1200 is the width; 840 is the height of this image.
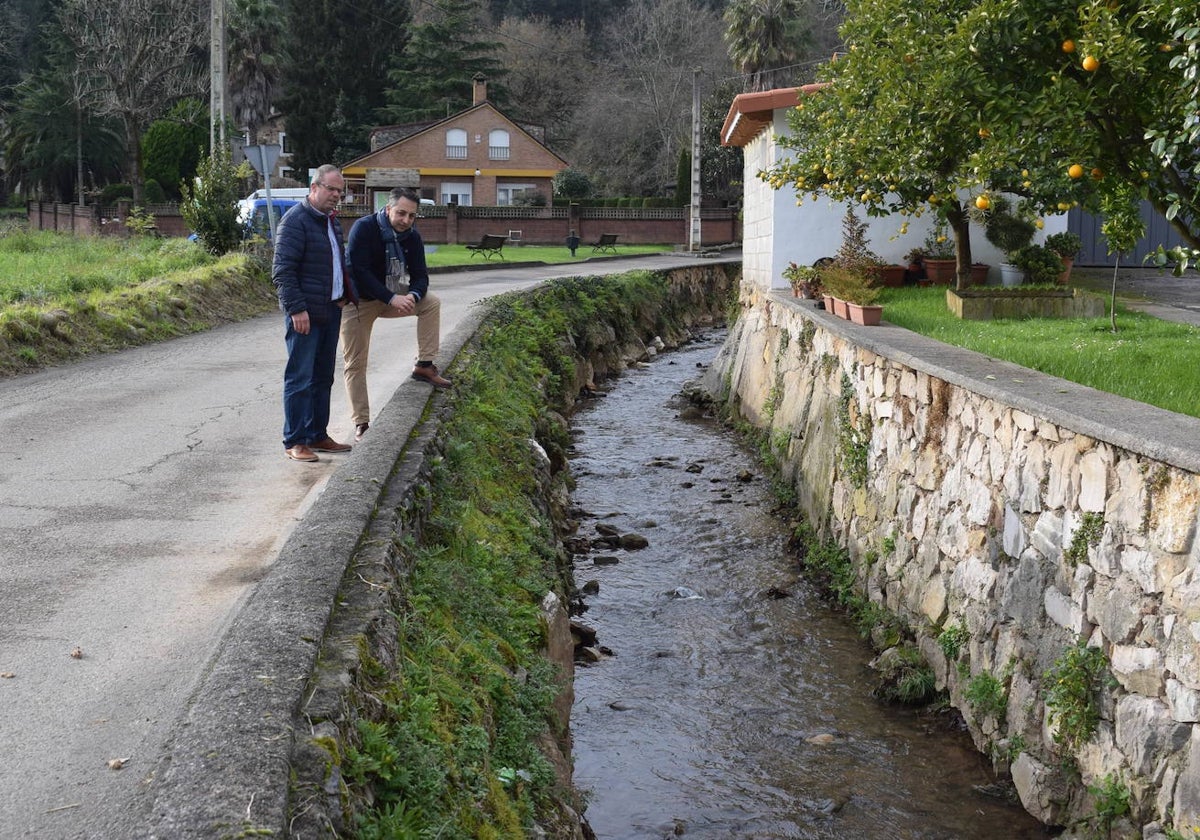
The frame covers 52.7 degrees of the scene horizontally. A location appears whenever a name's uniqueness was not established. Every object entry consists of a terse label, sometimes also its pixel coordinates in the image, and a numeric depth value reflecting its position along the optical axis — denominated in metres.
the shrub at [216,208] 20.58
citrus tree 6.61
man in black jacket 8.77
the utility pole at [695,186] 44.66
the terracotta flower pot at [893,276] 17.83
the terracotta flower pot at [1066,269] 16.89
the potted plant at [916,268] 18.22
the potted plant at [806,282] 16.00
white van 34.83
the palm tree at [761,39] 48.44
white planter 16.89
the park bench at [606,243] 45.81
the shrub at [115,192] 52.97
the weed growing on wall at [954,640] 7.41
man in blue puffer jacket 8.00
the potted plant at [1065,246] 17.14
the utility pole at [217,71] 23.98
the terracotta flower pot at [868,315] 12.02
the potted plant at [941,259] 17.80
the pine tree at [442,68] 62.69
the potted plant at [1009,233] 17.11
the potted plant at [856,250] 16.61
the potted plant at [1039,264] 16.48
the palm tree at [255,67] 57.56
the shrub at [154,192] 53.11
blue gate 19.94
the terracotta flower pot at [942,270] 17.80
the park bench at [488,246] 36.28
